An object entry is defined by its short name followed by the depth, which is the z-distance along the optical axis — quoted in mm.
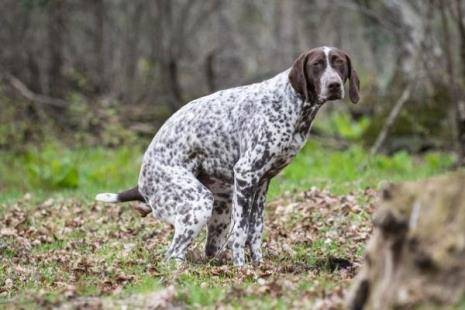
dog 7562
